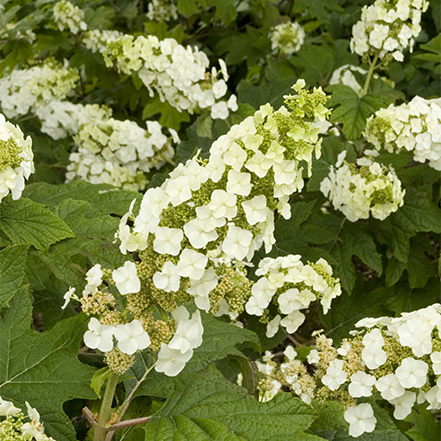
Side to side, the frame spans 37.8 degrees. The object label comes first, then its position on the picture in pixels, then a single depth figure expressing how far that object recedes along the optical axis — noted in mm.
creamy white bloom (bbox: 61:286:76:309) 1733
